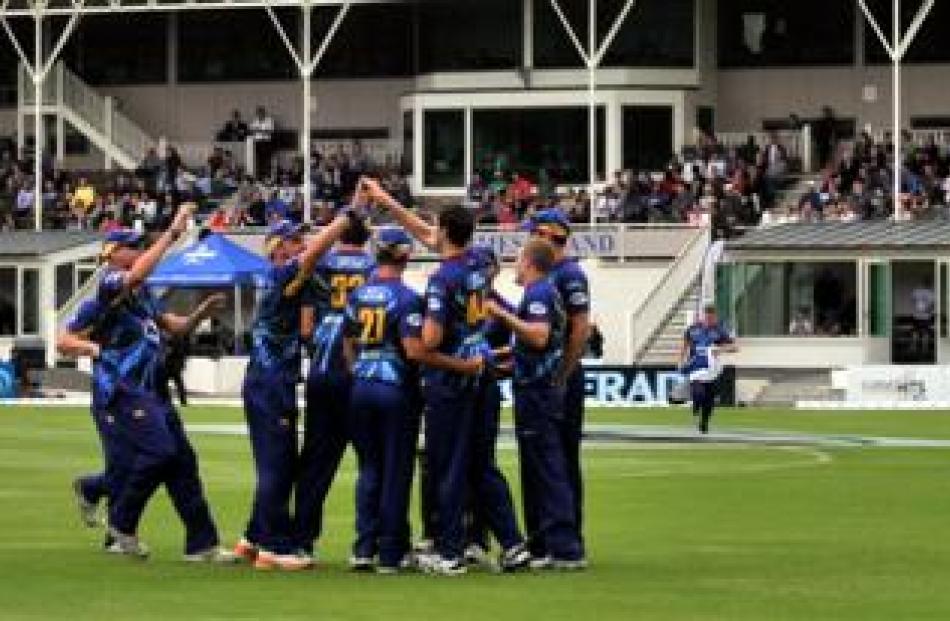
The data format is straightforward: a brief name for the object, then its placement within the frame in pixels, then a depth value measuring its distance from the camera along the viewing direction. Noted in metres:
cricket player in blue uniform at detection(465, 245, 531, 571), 18.14
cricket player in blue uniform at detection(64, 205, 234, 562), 18.81
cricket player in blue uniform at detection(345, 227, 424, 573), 17.92
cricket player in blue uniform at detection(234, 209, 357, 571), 18.42
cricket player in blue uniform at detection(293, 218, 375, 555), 18.28
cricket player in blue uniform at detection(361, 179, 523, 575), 17.72
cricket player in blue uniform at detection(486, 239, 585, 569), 18.31
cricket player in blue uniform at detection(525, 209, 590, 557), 18.31
